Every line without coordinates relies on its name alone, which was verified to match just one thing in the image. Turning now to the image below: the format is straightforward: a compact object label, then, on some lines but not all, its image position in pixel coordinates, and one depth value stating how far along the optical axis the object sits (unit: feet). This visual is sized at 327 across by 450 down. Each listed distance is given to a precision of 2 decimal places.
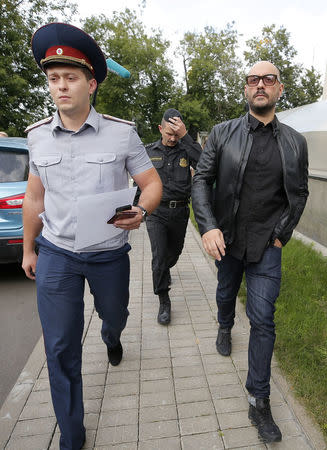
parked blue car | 14.79
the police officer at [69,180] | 6.17
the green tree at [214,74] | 107.34
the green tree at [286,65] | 96.49
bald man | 7.36
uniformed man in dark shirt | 11.50
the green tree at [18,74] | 41.11
